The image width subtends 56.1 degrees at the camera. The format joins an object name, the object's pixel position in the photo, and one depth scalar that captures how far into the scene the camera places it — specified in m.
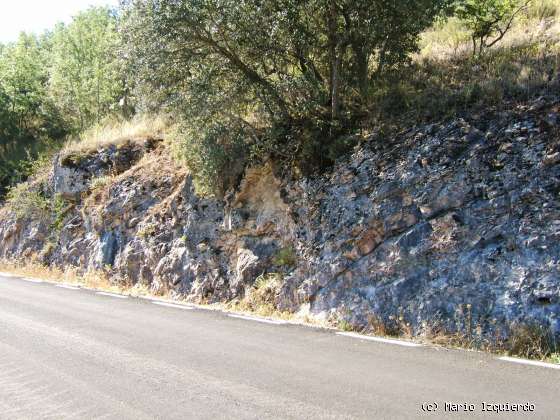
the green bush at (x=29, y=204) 19.12
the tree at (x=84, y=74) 23.50
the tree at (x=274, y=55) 10.52
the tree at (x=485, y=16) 12.64
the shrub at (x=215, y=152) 12.05
